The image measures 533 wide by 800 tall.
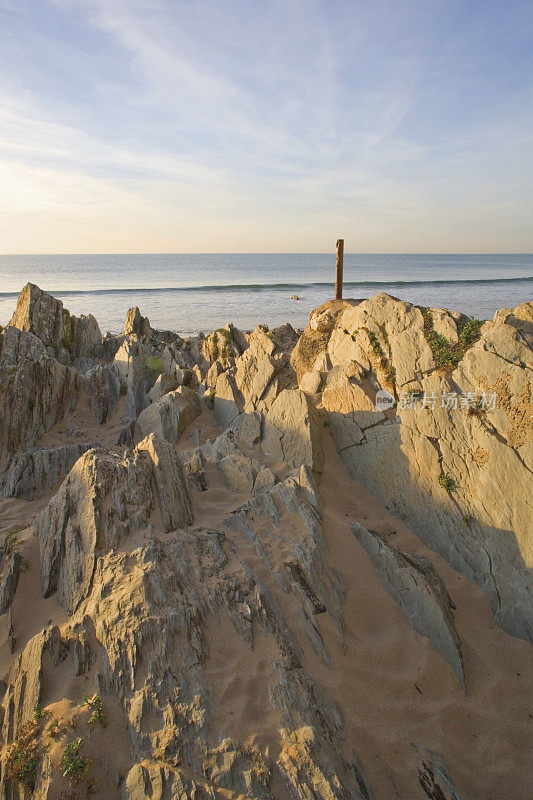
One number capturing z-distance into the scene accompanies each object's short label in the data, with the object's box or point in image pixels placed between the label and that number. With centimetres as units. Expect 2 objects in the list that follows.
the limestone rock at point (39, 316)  1823
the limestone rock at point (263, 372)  1267
